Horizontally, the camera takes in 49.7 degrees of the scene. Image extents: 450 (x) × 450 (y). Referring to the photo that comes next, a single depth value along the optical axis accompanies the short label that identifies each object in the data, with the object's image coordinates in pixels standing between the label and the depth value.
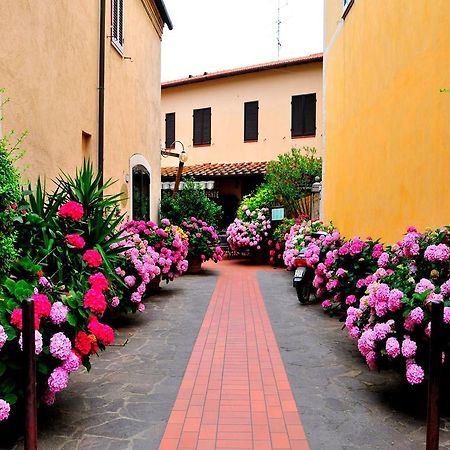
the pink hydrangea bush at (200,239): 13.41
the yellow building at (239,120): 20.08
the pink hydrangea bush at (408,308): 3.87
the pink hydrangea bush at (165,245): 9.47
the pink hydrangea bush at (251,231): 15.97
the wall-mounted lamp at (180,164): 15.29
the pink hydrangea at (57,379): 3.49
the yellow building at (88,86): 5.97
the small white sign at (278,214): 15.57
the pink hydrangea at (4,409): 3.10
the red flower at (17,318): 3.25
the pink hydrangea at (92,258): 4.53
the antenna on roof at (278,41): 25.14
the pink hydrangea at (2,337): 3.12
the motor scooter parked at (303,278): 9.09
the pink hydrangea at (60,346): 3.47
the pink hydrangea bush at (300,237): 10.28
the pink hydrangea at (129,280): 6.95
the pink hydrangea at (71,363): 3.56
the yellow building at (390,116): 5.52
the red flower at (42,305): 3.43
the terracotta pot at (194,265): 14.09
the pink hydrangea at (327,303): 7.79
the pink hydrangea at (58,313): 3.61
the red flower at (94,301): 3.91
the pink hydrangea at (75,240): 4.55
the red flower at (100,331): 3.91
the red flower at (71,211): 4.79
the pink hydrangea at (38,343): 3.28
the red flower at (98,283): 4.19
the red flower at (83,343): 3.79
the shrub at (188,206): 14.42
